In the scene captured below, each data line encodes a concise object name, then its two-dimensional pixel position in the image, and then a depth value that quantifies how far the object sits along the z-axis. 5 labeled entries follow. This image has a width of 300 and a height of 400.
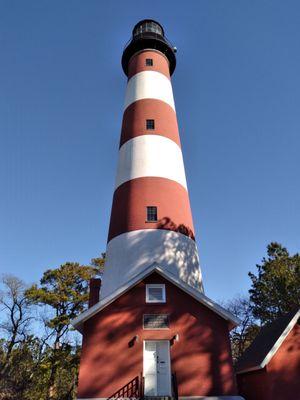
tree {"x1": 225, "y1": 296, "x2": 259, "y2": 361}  28.12
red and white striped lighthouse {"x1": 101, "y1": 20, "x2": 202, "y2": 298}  15.00
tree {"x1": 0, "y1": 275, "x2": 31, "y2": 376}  27.55
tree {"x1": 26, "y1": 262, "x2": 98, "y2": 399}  26.89
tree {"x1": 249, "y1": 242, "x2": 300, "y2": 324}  22.70
